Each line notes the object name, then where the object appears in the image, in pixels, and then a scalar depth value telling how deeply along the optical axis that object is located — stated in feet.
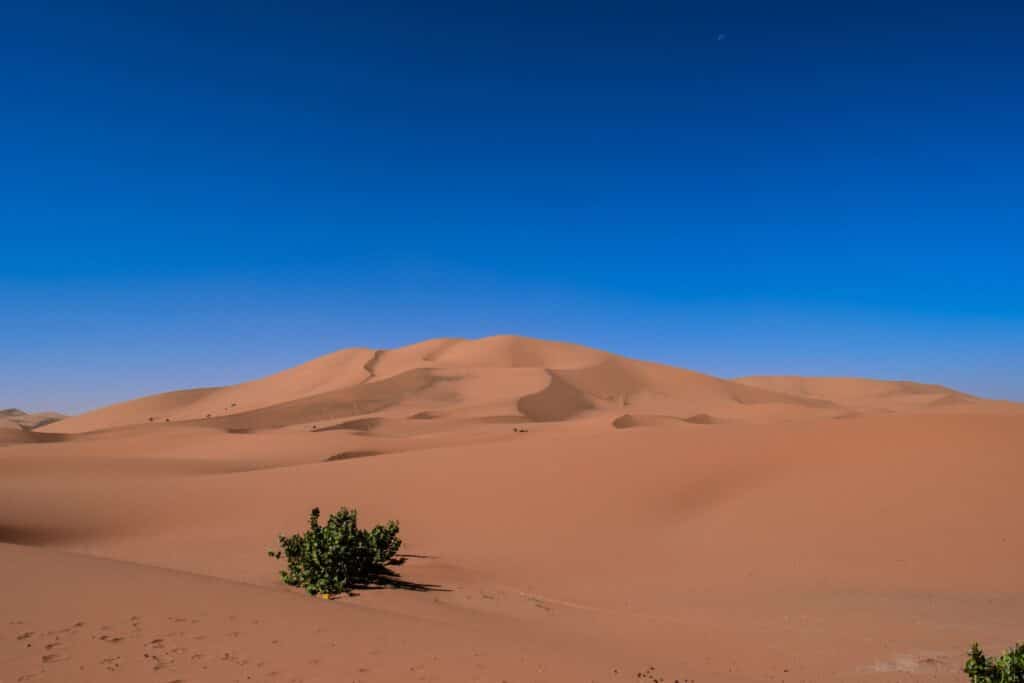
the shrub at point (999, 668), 14.08
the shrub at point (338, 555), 26.81
